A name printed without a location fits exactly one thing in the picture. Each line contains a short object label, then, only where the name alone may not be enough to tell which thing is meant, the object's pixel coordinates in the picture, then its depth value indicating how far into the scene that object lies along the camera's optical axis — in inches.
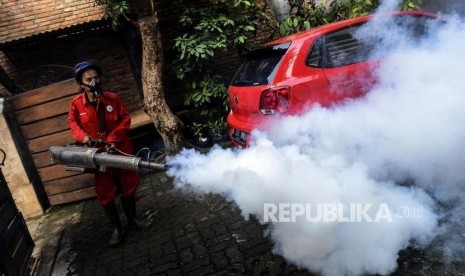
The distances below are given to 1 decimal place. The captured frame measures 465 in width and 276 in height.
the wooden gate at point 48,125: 233.9
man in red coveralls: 167.3
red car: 170.7
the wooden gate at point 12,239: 142.5
